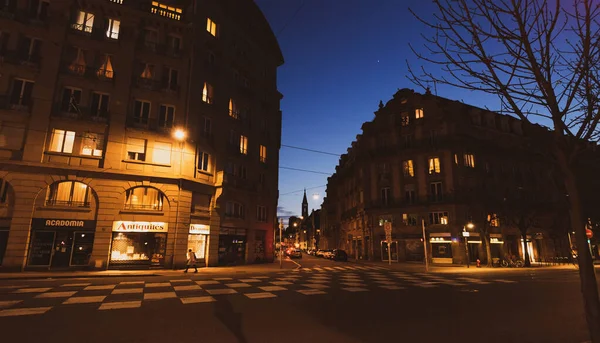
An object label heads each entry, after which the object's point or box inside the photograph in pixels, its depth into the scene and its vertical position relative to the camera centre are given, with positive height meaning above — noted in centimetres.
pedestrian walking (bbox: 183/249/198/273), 2109 -170
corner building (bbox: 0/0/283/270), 2123 +724
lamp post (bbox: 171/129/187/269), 2384 +469
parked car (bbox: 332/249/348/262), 4303 -276
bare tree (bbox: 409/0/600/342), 490 +260
